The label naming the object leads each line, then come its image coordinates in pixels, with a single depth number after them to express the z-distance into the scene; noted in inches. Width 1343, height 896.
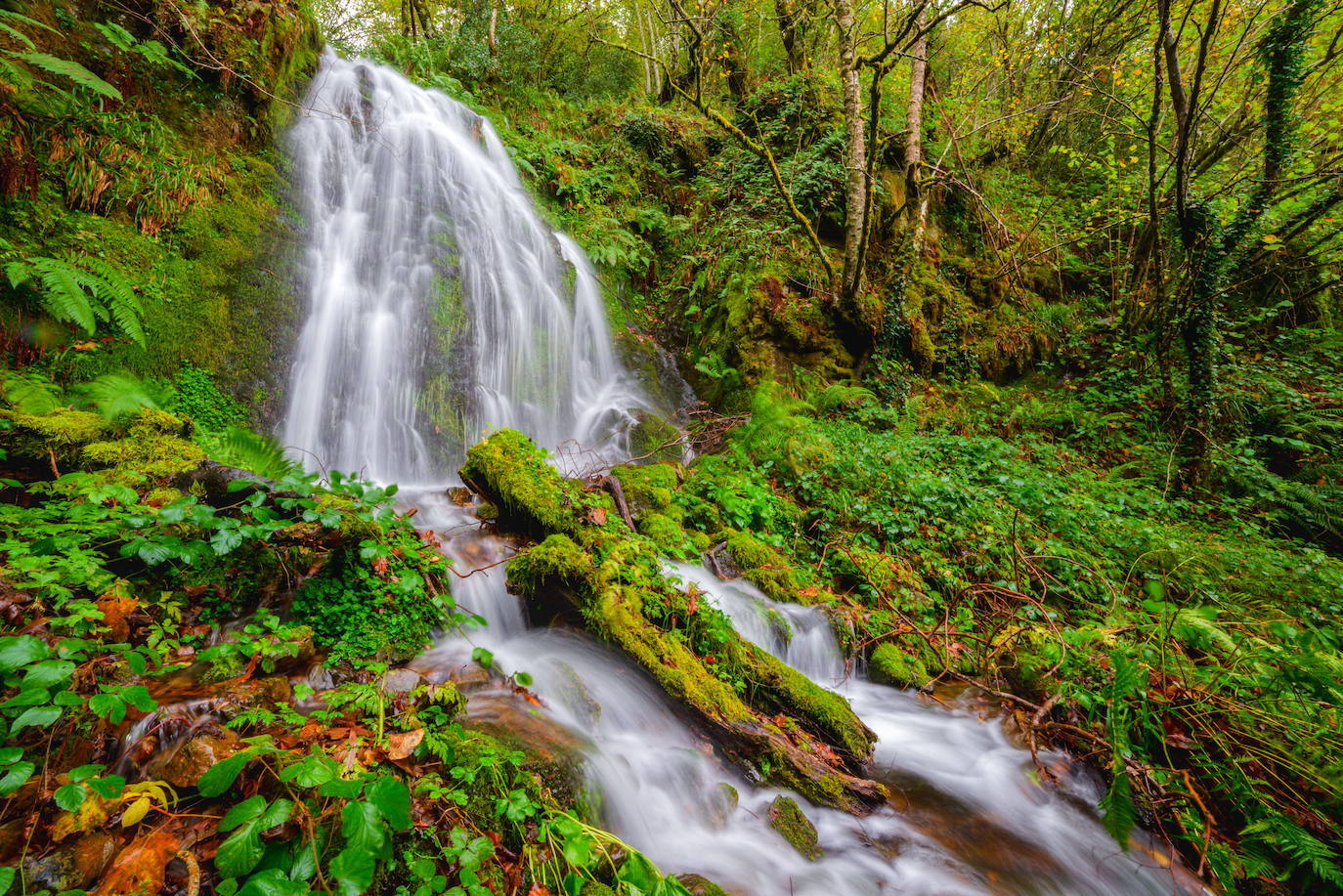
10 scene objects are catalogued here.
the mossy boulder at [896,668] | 151.3
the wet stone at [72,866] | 48.3
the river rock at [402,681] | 92.3
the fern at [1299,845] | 79.7
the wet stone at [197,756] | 61.6
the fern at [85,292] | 135.9
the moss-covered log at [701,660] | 111.7
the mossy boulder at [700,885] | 81.0
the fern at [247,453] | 129.0
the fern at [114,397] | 119.8
